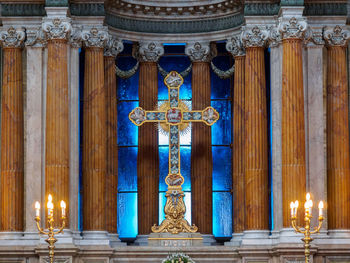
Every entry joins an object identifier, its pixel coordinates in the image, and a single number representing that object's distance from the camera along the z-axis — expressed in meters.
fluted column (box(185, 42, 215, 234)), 44.25
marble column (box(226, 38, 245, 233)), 42.78
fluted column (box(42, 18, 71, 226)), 39.94
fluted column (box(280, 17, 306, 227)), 39.88
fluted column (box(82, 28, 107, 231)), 40.97
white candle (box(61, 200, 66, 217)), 36.41
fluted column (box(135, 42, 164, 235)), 44.09
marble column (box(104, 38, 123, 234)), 42.75
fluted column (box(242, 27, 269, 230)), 40.97
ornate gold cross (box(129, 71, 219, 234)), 41.69
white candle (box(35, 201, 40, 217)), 36.19
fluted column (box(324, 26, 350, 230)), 41.03
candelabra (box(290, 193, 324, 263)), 35.12
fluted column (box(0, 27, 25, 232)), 40.94
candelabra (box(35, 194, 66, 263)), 36.41
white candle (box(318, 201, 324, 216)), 35.34
